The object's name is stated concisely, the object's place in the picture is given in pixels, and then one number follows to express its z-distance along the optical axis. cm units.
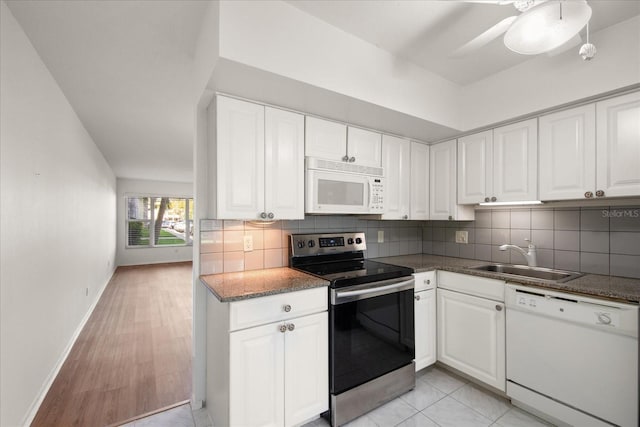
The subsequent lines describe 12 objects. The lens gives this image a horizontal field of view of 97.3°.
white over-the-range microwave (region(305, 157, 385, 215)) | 205
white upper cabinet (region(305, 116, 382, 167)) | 209
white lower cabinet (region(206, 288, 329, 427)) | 149
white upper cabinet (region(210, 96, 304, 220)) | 174
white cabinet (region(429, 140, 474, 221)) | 266
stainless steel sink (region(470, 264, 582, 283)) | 209
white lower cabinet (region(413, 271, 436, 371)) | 224
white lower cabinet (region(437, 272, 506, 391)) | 198
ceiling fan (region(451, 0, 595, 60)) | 106
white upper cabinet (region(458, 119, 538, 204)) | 214
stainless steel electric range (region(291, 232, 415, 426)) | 176
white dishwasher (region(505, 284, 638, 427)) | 148
